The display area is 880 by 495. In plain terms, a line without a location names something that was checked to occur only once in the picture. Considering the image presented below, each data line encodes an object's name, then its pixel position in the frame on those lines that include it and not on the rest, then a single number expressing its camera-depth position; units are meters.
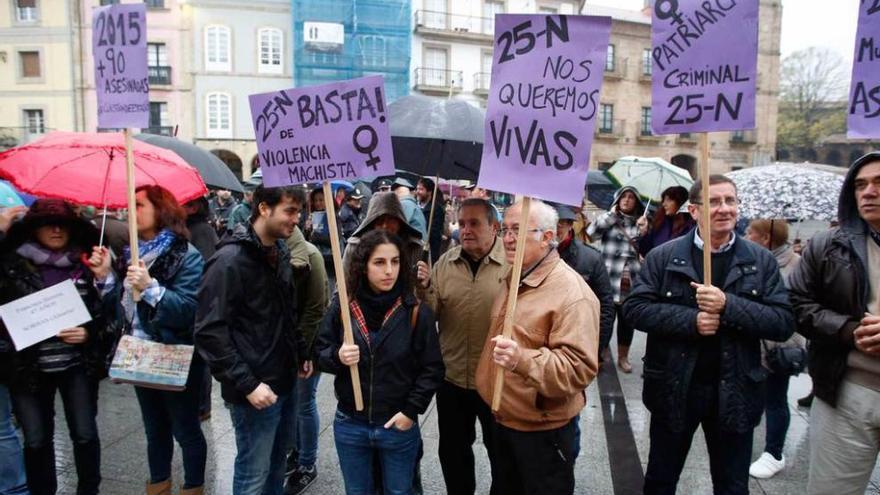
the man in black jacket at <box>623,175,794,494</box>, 2.56
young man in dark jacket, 2.58
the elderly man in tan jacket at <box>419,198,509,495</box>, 3.03
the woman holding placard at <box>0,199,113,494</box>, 2.90
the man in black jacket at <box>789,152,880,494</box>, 2.40
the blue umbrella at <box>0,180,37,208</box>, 3.36
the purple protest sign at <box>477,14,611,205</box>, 2.28
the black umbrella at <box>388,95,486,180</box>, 3.44
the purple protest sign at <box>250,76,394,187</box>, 2.58
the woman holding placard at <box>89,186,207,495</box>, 2.93
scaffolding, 26.53
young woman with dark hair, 2.63
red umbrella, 3.10
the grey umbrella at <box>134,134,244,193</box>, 5.03
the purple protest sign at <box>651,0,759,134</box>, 2.38
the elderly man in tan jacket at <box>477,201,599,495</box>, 2.29
